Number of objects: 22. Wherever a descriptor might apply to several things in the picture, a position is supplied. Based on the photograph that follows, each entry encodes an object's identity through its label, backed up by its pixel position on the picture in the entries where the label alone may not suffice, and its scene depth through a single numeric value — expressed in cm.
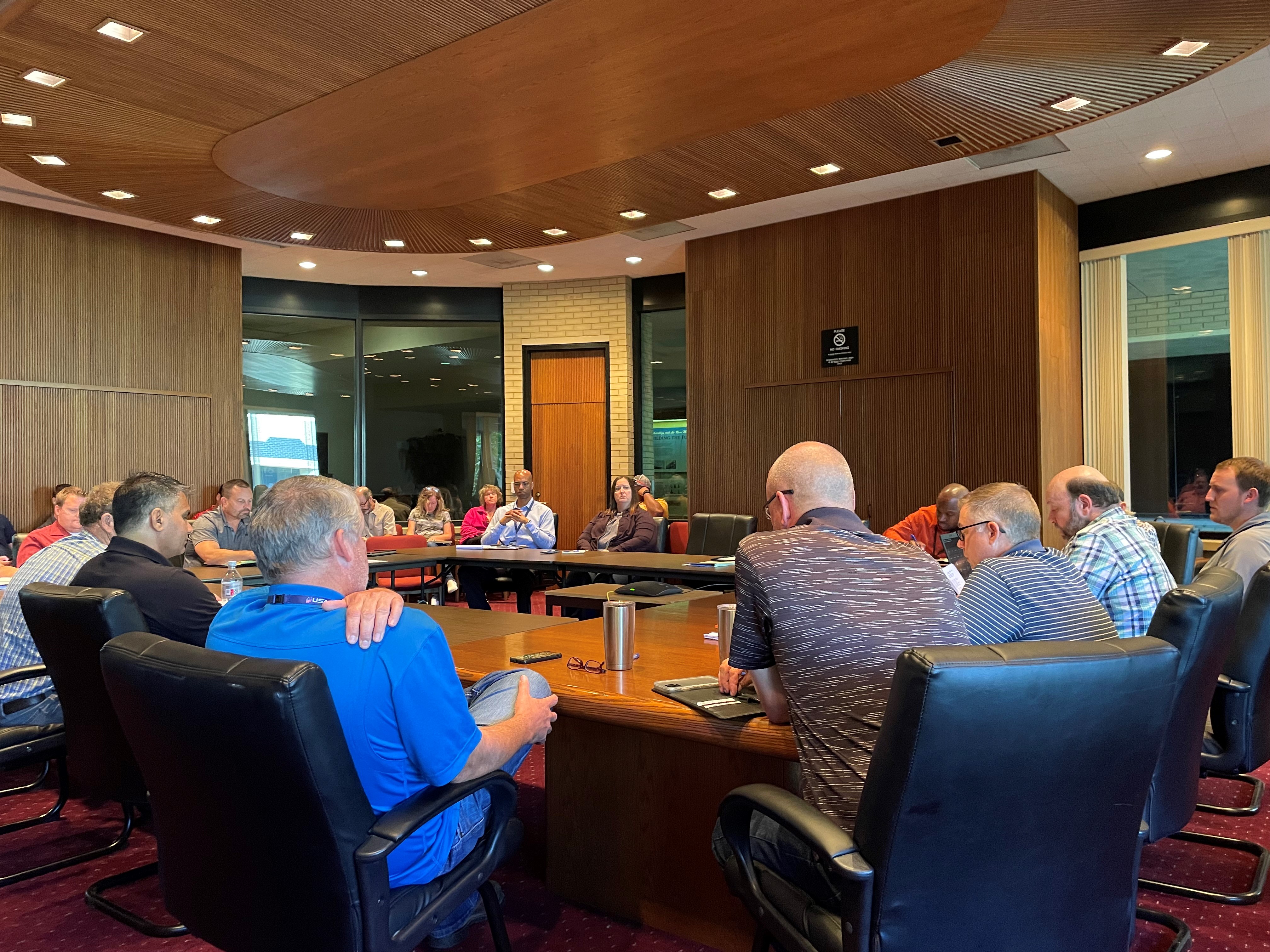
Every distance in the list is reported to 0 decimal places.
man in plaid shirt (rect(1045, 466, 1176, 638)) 291
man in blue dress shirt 762
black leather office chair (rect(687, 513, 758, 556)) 664
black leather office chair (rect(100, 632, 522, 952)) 140
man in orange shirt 495
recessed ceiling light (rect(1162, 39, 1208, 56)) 416
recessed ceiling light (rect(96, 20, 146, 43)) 386
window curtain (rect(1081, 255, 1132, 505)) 823
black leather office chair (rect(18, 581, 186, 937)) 239
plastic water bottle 412
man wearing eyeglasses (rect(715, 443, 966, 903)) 170
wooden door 1116
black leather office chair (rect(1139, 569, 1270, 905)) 207
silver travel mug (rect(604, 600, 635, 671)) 240
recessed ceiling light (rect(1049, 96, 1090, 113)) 478
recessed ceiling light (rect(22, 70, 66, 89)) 436
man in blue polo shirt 158
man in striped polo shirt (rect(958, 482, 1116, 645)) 223
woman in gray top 985
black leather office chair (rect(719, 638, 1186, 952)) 128
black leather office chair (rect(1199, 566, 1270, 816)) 269
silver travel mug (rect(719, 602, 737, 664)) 247
